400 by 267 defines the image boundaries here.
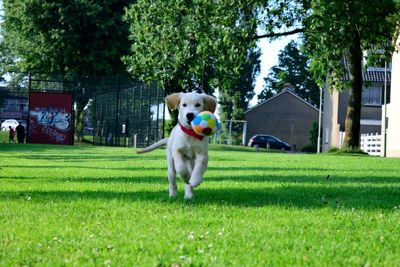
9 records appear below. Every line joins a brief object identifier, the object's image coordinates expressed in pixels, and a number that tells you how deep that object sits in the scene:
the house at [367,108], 55.50
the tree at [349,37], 27.00
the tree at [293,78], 99.19
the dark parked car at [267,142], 68.38
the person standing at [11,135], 50.18
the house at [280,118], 82.56
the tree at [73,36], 47.69
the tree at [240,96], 93.69
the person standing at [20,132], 48.47
